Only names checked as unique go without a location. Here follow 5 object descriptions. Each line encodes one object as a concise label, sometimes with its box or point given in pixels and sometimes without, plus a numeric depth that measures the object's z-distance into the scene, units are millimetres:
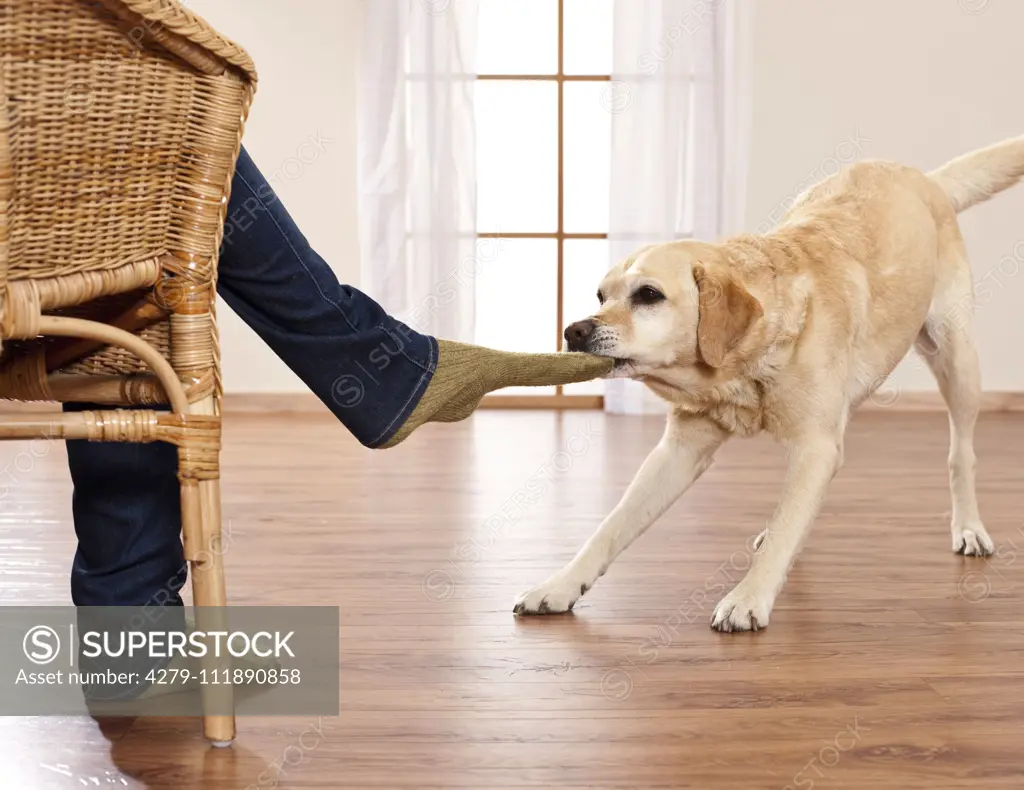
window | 4609
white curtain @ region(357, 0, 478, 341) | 4340
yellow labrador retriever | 1736
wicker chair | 963
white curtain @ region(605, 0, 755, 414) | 4320
